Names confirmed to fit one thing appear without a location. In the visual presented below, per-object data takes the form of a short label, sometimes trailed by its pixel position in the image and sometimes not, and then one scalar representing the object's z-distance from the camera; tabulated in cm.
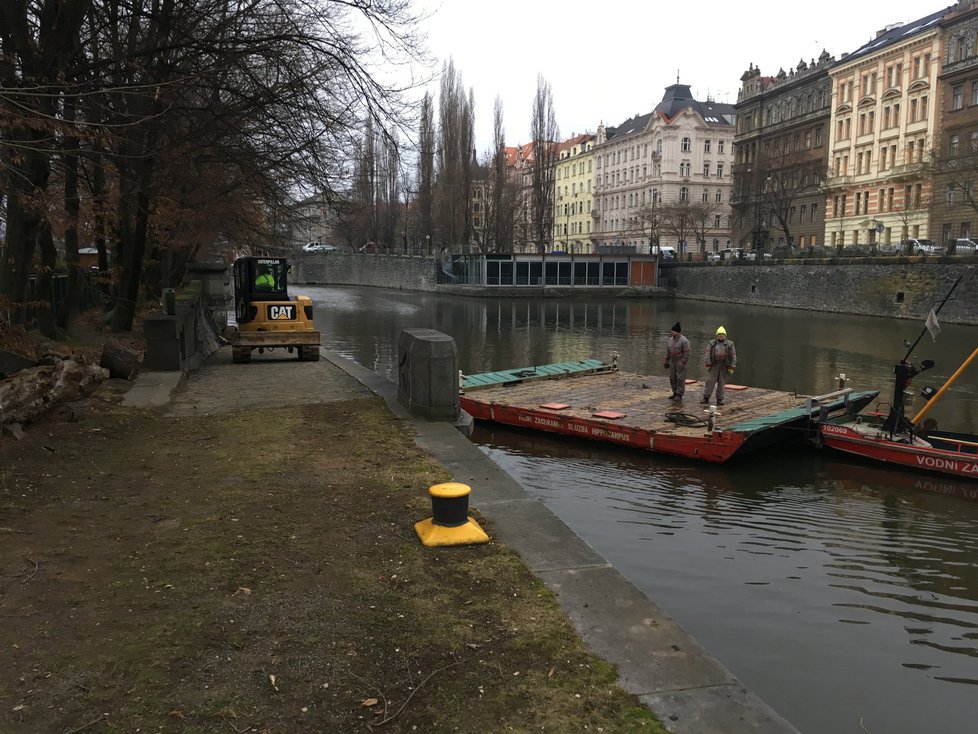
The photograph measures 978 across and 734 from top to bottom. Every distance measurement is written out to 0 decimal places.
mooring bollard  596
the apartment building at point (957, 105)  5178
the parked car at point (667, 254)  7537
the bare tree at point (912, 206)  5516
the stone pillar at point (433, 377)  1044
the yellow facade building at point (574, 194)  11400
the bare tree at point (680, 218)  7506
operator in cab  1986
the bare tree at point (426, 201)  6996
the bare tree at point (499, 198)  7125
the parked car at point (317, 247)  10269
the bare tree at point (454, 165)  6712
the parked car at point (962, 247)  4304
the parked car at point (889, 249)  4794
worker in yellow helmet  1521
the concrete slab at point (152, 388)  1190
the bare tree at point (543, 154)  7256
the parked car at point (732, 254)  6548
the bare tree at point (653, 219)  7769
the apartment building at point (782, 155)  6912
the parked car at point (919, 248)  4664
